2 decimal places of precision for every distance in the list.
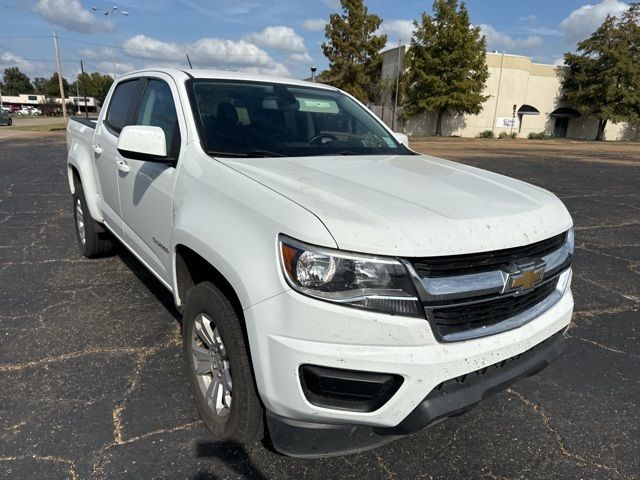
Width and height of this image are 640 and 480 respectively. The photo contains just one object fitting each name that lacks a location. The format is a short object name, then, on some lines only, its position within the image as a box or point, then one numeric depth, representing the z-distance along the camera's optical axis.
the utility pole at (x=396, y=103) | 40.38
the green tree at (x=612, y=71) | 41.75
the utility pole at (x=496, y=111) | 42.41
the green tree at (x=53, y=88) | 99.75
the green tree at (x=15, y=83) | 126.31
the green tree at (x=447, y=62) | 37.53
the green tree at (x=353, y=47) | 41.84
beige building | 41.91
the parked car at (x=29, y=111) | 94.25
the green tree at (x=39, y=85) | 127.38
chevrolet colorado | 1.73
